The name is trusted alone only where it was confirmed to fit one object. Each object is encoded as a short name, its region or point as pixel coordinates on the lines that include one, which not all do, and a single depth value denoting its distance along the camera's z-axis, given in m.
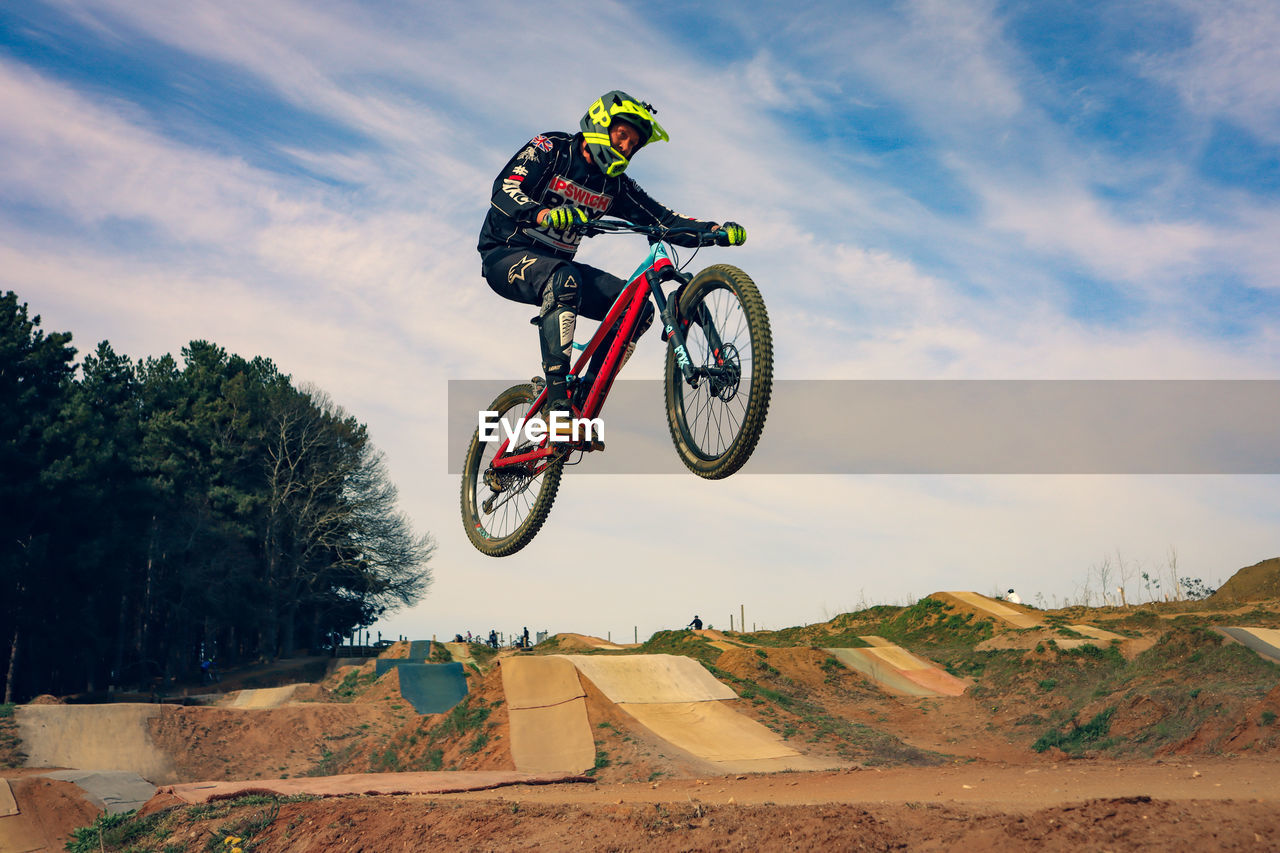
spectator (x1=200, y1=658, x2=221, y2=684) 46.84
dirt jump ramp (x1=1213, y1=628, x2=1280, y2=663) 21.70
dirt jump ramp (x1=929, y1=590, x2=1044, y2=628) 35.25
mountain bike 7.03
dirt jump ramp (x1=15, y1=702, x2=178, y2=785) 22.92
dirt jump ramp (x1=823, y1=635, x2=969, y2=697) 28.20
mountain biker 8.05
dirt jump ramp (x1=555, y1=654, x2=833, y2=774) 17.66
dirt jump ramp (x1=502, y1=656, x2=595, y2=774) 17.81
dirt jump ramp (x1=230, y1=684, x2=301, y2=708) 34.44
